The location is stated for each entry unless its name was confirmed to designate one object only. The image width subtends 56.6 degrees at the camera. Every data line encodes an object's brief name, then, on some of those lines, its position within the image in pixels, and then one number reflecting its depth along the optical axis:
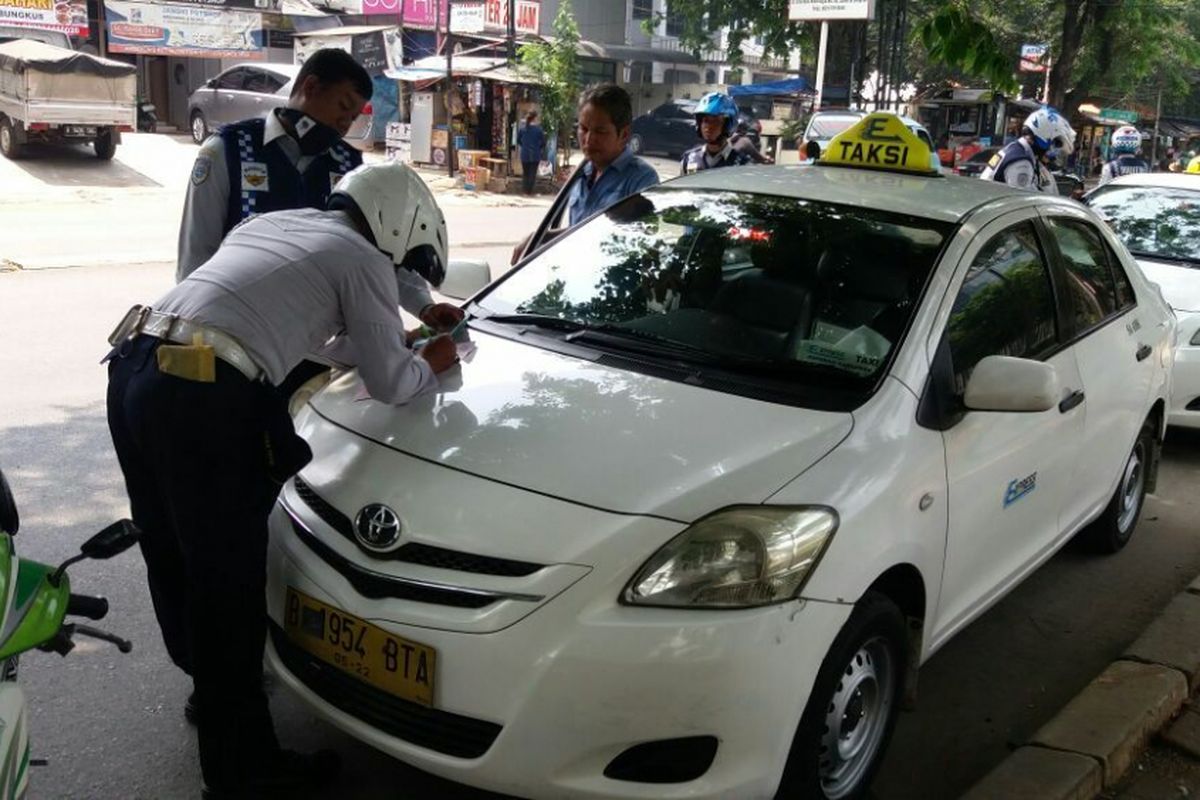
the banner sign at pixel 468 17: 24.17
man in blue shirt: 4.82
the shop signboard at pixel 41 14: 24.73
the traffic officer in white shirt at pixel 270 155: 3.63
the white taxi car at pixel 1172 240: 6.17
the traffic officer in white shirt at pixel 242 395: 2.48
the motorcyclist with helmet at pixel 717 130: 6.68
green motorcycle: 1.79
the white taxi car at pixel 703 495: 2.33
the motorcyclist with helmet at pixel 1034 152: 7.30
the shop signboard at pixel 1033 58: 33.28
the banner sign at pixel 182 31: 26.70
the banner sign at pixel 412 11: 32.22
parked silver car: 22.69
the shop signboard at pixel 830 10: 27.14
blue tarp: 36.16
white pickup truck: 17.88
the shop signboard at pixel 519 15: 33.92
